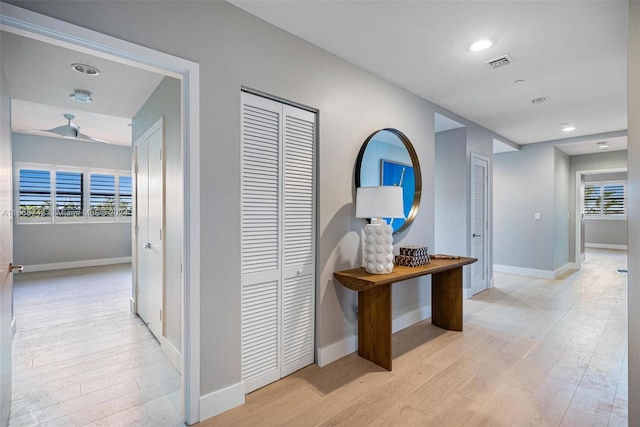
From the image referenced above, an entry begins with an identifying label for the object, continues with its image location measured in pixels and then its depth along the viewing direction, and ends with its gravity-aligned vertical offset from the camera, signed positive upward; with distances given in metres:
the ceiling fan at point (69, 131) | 3.96 +1.08
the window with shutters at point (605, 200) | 9.03 +0.36
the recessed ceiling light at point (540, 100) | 3.44 +1.28
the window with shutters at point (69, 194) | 5.75 +0.37
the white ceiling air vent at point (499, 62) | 2.54 +1.28
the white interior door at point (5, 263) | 1.56 -0.28
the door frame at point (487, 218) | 4.62 -0.10
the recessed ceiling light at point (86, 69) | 2.38 +1.14
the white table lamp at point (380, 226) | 2.37 -0.11
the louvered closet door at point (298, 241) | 2.26 -0.22
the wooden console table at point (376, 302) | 2.27 -0.72
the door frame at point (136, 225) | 3.08 -0.15
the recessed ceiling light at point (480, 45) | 2.30 +1.28
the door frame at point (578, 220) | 6.35 -0.18
